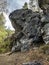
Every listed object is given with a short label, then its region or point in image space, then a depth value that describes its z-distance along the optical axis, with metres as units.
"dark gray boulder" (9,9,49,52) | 8.00
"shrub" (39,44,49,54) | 6.71
